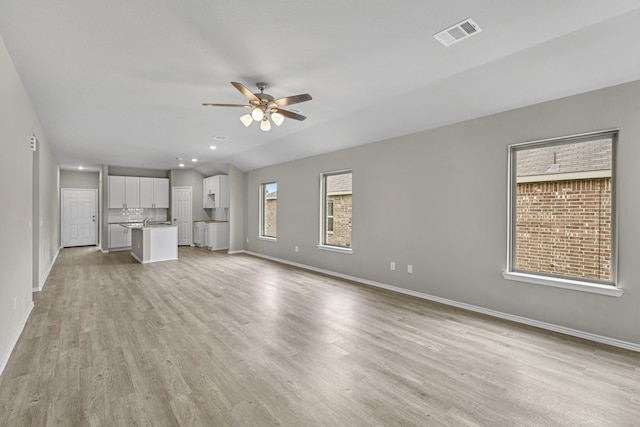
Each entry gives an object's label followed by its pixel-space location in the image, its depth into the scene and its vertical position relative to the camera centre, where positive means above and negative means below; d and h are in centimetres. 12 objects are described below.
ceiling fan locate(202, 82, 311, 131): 305 +117
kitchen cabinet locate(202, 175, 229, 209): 951 +67
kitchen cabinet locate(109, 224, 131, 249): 922 -81
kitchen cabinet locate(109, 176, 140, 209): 939 +60
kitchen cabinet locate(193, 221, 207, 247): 1021 -74
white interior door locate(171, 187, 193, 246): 1039 +4
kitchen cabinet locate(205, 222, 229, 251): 941 -76
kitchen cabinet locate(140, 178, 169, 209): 999 +62
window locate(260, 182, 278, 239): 779 +7
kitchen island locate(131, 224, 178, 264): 708 -78
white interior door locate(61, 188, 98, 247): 980 -23
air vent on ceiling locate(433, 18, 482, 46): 229 +143
